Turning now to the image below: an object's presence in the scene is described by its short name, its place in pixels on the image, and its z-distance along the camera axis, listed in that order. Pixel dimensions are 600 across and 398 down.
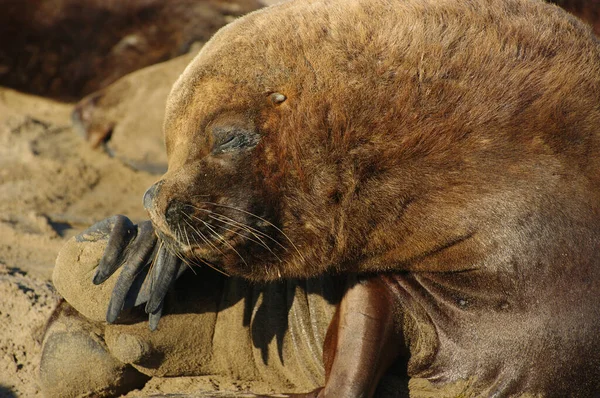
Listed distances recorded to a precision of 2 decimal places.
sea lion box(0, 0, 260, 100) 14.37
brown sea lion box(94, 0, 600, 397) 5.67
